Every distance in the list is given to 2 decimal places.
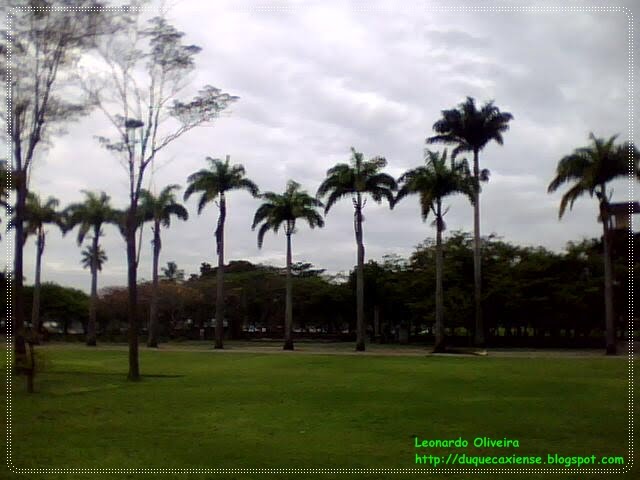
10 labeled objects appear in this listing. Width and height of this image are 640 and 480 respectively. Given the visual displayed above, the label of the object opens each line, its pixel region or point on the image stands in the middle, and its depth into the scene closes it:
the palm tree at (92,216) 35.97
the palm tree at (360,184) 41.25
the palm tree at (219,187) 44.59
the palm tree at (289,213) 44.28
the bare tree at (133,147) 21.00
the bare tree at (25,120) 18.28
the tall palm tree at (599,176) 33.62
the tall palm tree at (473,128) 46.72
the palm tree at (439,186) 37.19
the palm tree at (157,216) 46.31
